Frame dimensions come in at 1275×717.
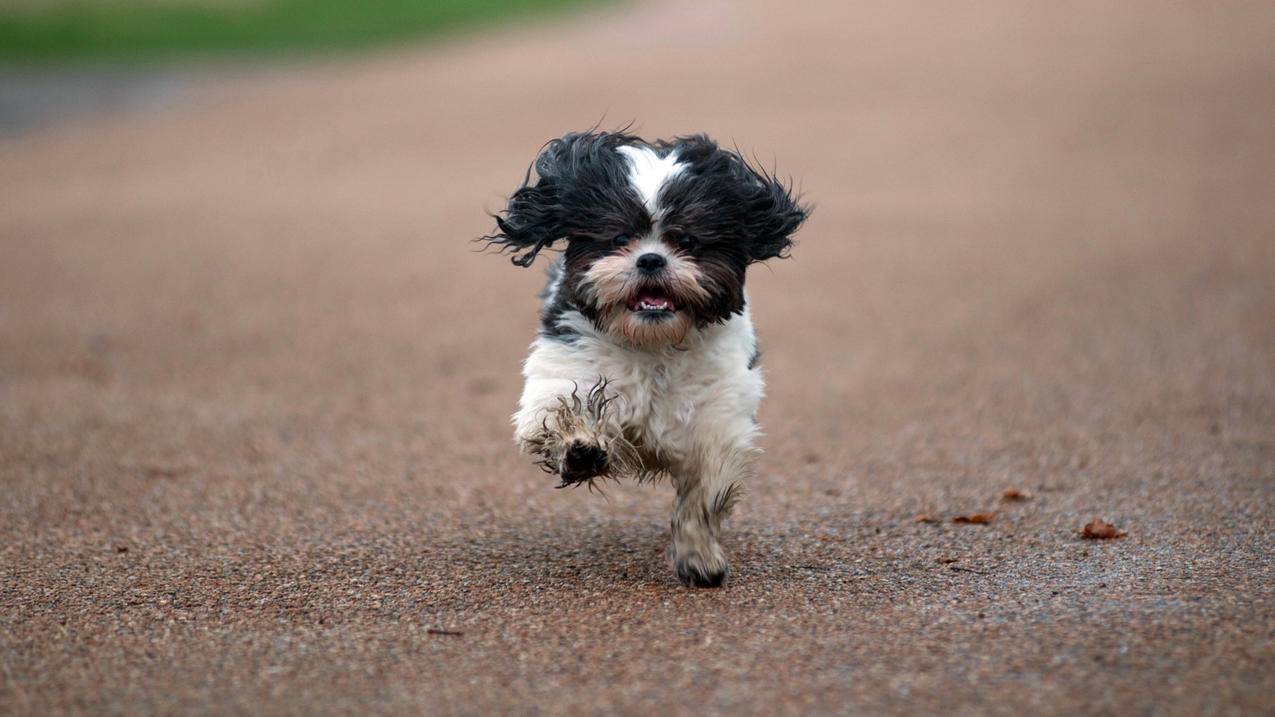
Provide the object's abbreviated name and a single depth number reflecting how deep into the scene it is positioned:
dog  9.51
